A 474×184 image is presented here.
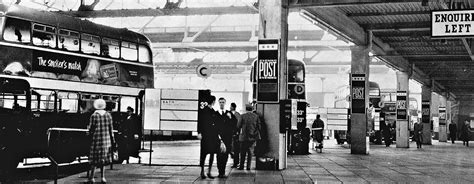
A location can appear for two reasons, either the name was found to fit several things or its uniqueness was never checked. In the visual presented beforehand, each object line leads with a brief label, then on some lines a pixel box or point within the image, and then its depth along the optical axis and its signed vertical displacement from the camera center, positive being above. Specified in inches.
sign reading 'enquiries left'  507.8 +84.9
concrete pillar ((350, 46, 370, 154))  903.7 +11.7
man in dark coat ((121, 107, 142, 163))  644.1 -22.4
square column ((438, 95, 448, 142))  1845.5 -18.0
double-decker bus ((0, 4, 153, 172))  516.1 +34.9
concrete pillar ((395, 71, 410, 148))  1253.7 -10.9
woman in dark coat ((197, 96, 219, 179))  455.2 -12.6
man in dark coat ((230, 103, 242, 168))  558.9 -29.2
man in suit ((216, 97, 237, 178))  464.8 -13.3
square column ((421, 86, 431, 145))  1515.7 +16.6
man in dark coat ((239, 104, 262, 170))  542.9 -11.4
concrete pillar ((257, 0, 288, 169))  567.2 +56.4
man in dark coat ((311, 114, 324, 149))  976.3 -22.8
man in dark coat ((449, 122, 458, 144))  1742.1 -34.5
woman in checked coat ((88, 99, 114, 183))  413.1 -16.8
